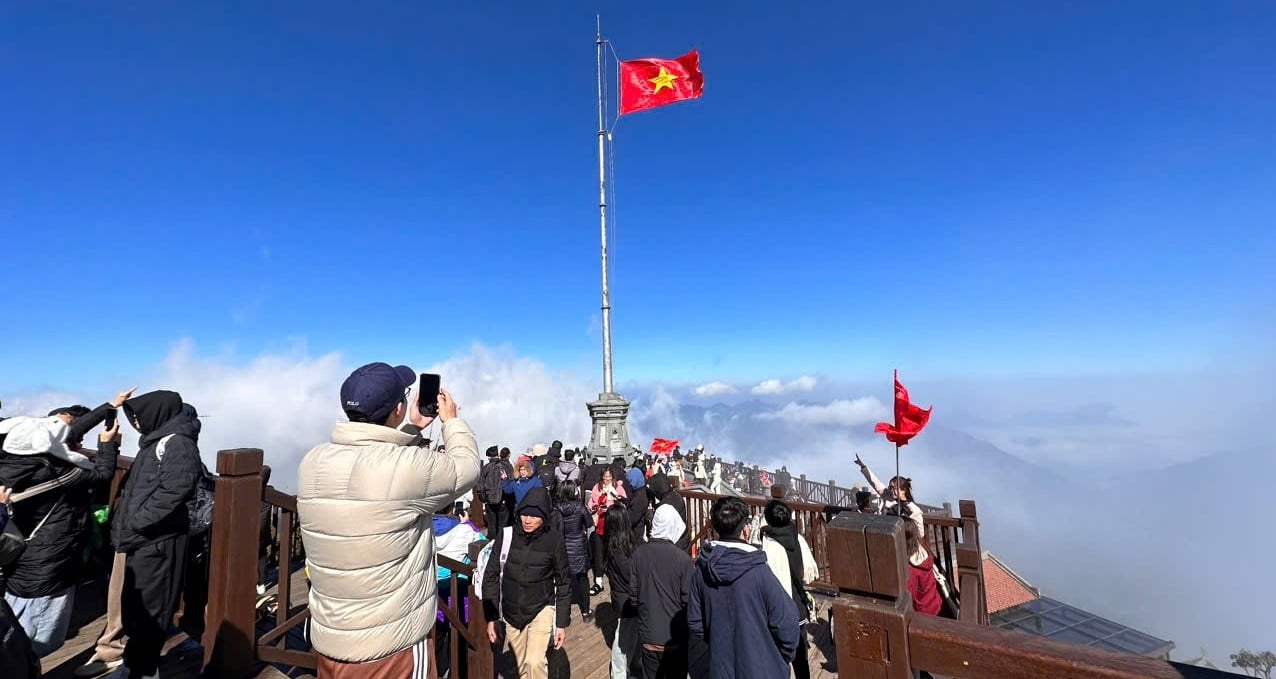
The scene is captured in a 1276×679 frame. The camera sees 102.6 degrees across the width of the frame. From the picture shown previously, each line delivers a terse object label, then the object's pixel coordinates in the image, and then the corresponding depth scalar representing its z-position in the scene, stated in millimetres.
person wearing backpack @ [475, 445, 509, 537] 8914
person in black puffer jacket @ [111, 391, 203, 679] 3604
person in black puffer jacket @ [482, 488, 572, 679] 4504
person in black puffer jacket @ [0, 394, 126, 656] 3740
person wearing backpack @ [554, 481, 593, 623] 6035
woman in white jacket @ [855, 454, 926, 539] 5598
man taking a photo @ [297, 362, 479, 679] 2299
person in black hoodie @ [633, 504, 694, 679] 4191
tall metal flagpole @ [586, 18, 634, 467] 13727
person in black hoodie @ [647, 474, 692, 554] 6347
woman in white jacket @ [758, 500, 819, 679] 4543
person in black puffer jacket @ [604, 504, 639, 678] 4723
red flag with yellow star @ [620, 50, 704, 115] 15930
